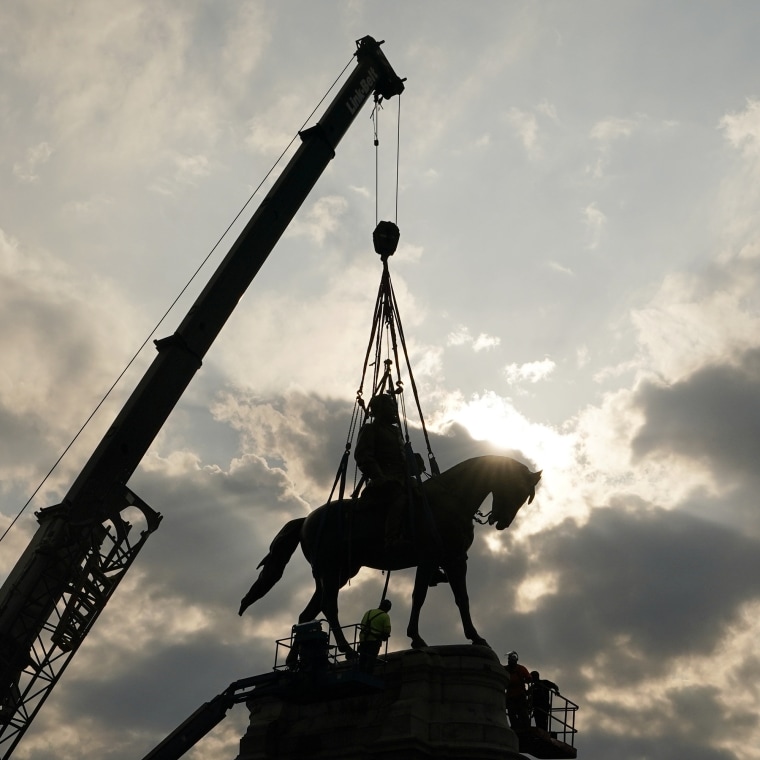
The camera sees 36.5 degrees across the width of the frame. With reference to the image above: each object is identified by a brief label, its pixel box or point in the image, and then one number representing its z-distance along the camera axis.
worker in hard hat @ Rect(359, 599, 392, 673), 23.89
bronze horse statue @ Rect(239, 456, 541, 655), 25.56
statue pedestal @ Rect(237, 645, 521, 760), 23.02
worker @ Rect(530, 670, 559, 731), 25.62
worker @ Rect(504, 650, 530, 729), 25.38
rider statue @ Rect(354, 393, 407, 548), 25.84
